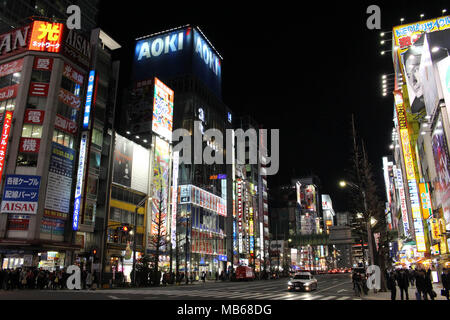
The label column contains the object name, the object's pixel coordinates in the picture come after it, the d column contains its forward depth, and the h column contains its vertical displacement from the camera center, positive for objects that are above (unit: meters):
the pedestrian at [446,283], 17.88 -1.22
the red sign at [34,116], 35.47 +13.74
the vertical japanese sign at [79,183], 35.78 +7.51
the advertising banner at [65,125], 36.72 +13.61
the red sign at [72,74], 38.62 +19.70
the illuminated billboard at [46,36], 37.53 +22.76
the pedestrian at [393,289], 17.38 -1.49
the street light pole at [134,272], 33.08 -1.27
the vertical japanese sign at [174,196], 55.06 +9.48
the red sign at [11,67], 37.44 +19.57
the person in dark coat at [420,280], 16.39 -1.00
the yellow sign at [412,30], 45.09 +28.37
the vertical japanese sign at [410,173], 37.24 +9.23
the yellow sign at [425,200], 34.92 +5.56
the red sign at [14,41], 37.59 +22.37
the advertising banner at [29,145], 34.59 +10.70
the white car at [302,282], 27.67 -1.84
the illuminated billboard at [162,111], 58.12 +23.98
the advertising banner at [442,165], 26.25 +6.98
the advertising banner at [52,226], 33.84 +3.08
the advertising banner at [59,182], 34.78 +7.45
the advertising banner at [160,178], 53.78 +12.18
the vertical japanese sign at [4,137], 32.66 +10.90
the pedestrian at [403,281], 18.16 -1.14
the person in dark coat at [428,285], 16.14 -1.22
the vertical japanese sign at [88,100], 38.75 +16.96
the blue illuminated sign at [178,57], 84.31 +48.49
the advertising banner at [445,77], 24.50 +12.20
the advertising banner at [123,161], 47.94 +13.03
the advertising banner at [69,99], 37.81 +16.69
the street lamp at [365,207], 25.87 +4.21
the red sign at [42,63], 37.28 +19.76
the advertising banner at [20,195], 32.47 +5.74
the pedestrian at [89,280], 29.33 -1.66
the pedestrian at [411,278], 33.04 -1.81
